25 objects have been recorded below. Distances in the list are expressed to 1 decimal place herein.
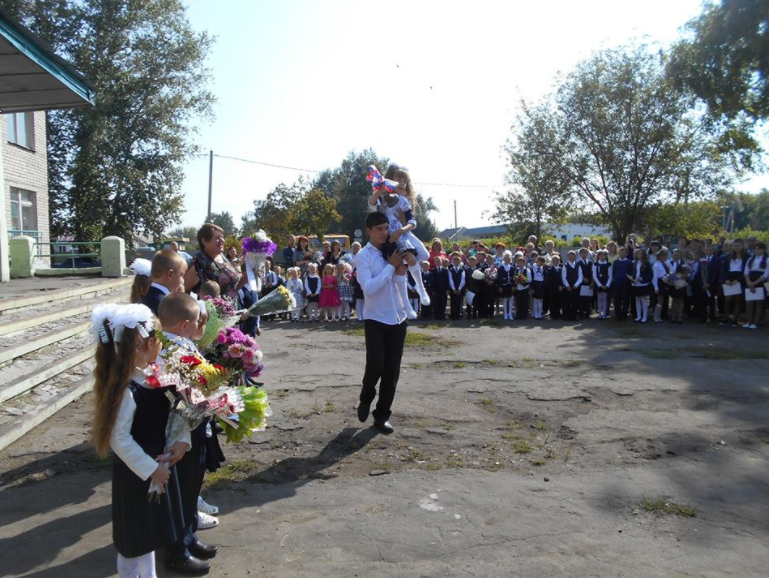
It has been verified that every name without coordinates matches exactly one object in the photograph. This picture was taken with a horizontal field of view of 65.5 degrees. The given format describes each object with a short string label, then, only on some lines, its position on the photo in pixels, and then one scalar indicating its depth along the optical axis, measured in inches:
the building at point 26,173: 754.2
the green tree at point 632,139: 849.5
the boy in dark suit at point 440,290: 636.1
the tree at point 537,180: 940.8
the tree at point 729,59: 581.0
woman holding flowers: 229.5
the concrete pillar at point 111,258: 602.2
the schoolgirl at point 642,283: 597.9
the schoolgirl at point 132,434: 112.9
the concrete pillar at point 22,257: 581.9
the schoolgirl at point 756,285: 542.0
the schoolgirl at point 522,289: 634.8
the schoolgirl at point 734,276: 564.4
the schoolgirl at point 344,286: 629.6
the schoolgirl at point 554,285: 634.8
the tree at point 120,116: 1063.0
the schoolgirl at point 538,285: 636.7
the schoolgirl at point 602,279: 631.8
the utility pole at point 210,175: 1675.7
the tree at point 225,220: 4240.7
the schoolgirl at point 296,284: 621.2
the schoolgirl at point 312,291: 636.7
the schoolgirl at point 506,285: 638.5
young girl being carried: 233.1
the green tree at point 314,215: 1625.2
